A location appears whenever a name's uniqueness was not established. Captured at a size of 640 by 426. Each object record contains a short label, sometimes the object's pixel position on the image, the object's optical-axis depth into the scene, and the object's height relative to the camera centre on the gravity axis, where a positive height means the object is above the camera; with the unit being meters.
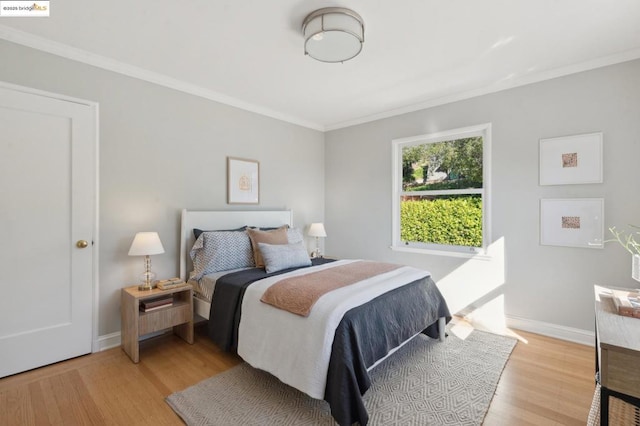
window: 3.41 +0.26
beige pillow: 3.08 -0.28
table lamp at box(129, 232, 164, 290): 2.53 -0.30
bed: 1.75 -0.75
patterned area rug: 1.82 -1.24
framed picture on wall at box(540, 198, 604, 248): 2.67 -0.09
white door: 2.25 -0.11
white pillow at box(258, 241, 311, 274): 2.87 -0.43
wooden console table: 1.19 -0.63
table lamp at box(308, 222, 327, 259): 4.22 -0.27
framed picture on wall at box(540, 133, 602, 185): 2.68 +0.49
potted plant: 2.52 -0.21
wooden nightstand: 2.47 -0.90
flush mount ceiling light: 1.99 +1.25
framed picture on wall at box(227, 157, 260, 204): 3.59 +0.40
